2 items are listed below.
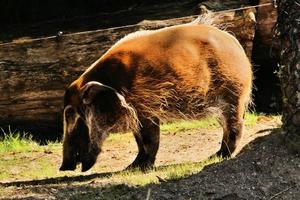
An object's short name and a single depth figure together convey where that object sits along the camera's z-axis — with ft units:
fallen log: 54.08
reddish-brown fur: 40.11
